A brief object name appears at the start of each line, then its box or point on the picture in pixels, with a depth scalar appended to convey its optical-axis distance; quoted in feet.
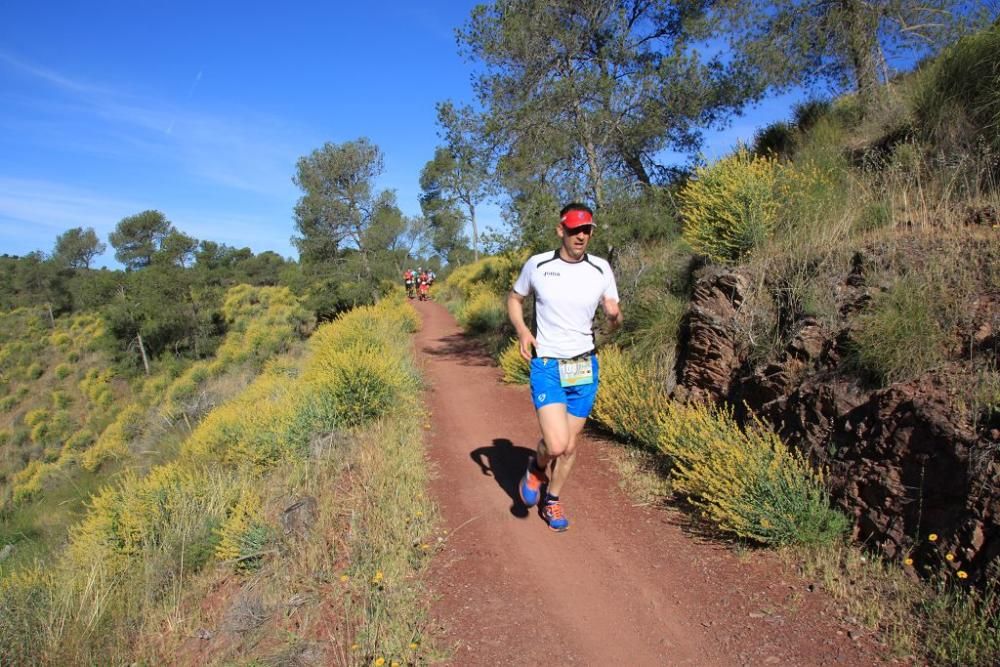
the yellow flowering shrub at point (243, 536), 13.55
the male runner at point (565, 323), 11.34
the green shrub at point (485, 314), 45.14
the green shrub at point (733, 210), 18.15
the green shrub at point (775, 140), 29.84
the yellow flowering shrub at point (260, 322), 89.92
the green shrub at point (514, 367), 28.09
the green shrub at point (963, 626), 7.64
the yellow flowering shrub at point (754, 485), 11.19
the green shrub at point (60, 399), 111.04
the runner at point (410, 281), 86.53
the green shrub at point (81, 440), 89.61
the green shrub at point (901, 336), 10.80
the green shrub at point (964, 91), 16.63
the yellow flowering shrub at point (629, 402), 17.46
